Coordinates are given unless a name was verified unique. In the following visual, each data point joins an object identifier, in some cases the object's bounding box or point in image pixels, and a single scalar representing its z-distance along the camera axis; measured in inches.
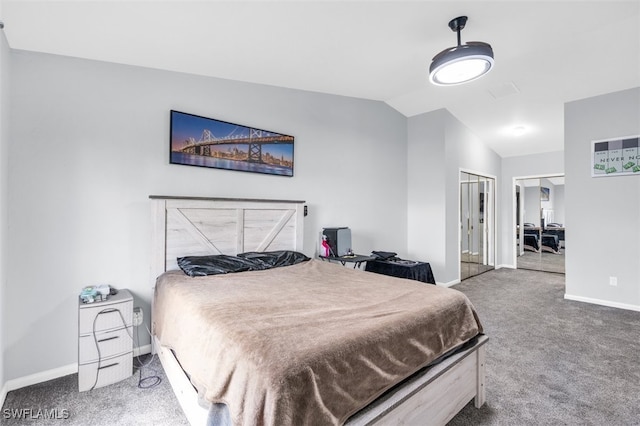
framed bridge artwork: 108.3
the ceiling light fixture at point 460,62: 90.2
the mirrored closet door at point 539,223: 252.4
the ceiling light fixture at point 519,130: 204.1
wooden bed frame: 55.1
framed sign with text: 147.4
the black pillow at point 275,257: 113.1
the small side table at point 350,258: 138.6
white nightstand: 80.7
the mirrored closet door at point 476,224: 214.8
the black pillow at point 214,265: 95.3
